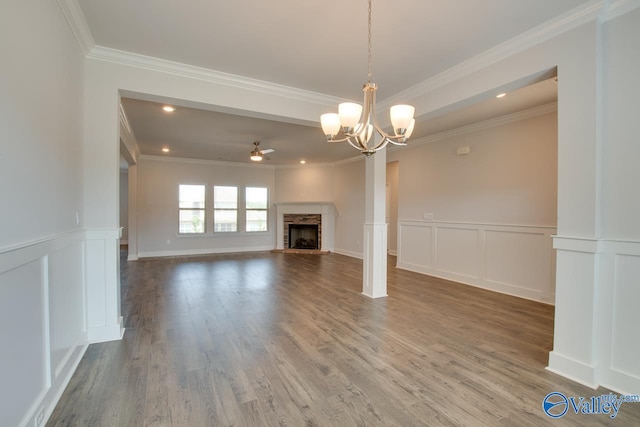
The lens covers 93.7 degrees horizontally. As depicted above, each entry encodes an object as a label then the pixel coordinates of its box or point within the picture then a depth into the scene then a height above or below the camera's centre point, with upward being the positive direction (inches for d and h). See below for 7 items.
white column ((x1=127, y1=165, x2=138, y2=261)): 295.3 -4.1
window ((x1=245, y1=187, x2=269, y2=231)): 362.3 +0.4
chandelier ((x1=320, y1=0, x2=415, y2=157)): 85.4 +25.6
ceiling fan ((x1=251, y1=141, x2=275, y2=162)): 230.4 +41.7
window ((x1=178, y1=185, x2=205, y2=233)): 327.9 -0.2
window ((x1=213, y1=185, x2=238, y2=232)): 343.9 -1.1
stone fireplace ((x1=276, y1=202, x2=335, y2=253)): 358.3 -21.8
